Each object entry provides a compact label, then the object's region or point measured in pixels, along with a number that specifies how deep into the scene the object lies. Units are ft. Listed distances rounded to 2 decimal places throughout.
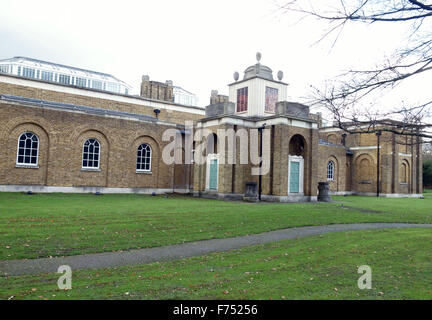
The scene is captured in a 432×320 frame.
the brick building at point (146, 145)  66.69
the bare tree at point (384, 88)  21.63
